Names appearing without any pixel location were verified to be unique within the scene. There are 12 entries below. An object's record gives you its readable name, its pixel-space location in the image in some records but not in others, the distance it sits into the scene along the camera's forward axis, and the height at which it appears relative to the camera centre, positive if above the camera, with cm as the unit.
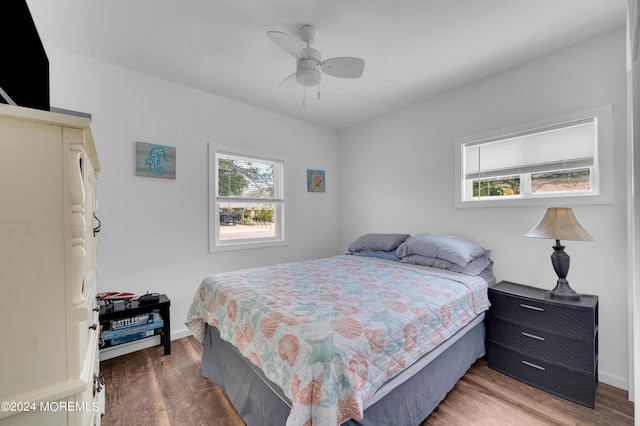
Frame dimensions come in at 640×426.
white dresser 66 -14
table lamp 187 -16
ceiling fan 189 +109
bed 109 -64
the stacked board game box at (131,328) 219 -98
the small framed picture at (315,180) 399 +50
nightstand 176 -93
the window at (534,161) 213 +47
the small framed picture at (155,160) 260 +55
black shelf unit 217 -83
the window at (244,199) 311 +19
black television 99 +66
